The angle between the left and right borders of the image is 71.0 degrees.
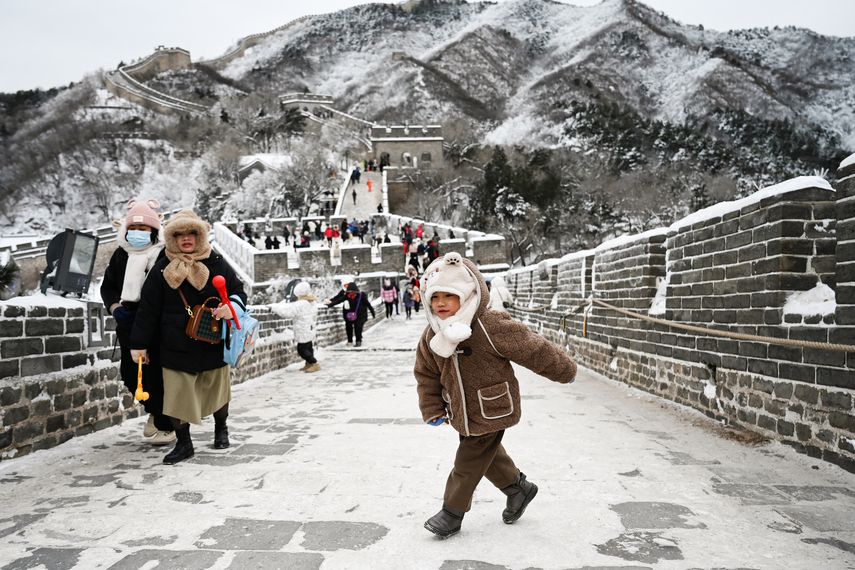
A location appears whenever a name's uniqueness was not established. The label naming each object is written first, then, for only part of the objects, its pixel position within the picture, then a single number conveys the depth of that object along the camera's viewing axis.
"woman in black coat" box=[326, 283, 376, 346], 13.38
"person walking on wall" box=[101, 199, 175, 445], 4.40
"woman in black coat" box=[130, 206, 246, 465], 4.08
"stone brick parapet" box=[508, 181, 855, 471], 3.79
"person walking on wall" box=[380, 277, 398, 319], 22.44
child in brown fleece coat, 2.75
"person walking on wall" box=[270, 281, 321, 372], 9.95
